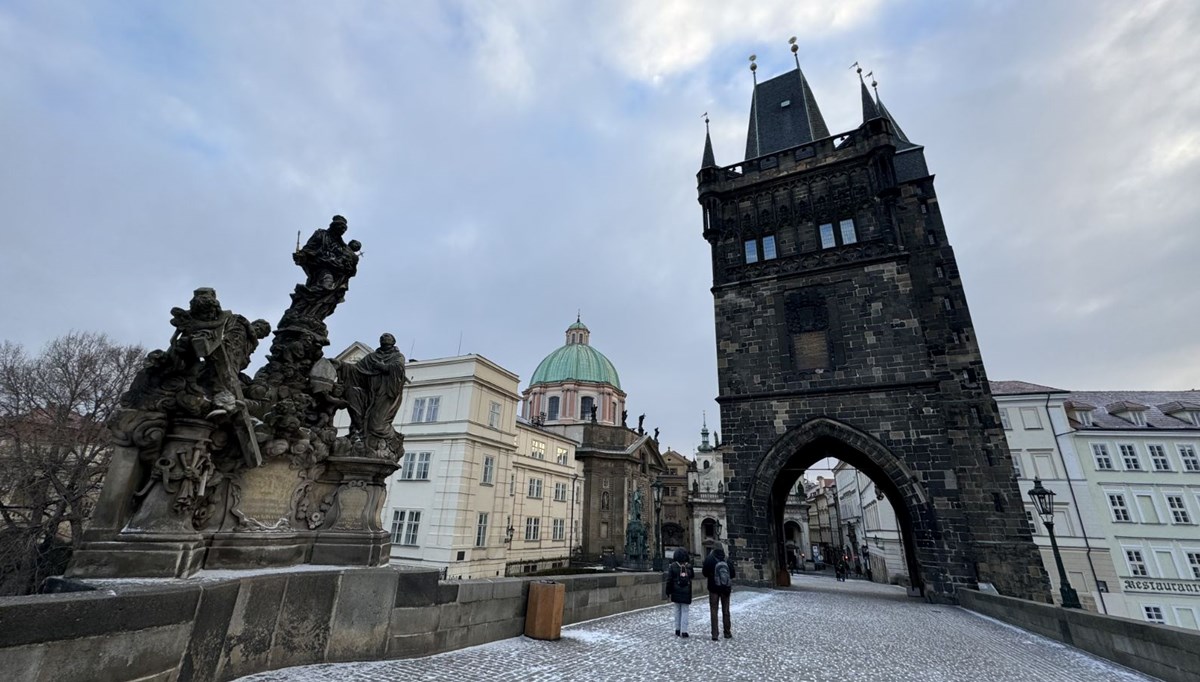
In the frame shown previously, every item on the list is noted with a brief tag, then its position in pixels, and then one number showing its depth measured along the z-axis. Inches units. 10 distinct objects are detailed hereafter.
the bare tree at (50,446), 534.9
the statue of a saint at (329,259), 231.3
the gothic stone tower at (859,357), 629.9
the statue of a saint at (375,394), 224.0
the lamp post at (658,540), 594.4
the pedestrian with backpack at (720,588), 287.6
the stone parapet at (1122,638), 227.1
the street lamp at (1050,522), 385.2
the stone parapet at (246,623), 102.2
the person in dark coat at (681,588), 285.7
